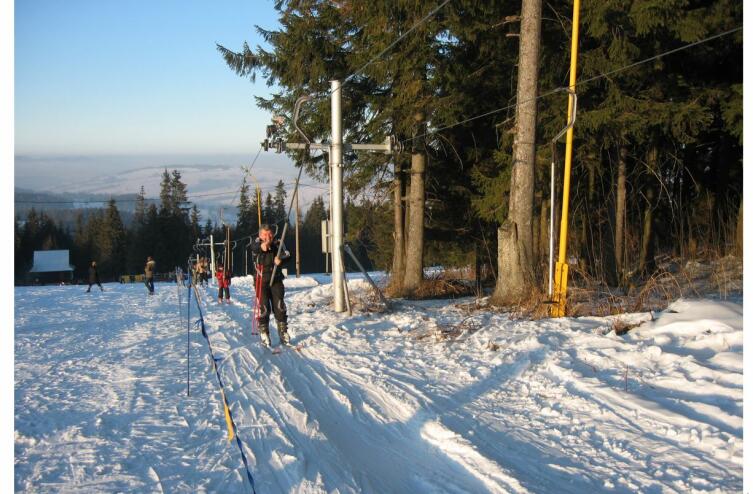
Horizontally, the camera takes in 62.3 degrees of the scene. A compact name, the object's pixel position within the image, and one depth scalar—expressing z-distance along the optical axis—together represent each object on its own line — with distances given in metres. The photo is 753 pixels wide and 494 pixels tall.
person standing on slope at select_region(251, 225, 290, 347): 10.91
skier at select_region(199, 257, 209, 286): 31.86
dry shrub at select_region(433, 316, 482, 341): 10.77
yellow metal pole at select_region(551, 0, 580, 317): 11.45
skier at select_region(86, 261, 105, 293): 32.71
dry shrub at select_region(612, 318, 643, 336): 9.14
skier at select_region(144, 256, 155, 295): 28.92
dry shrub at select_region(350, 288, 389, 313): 15.07
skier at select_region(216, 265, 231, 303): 21.94
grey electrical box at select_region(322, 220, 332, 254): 16.13
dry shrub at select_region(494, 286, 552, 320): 11.72
